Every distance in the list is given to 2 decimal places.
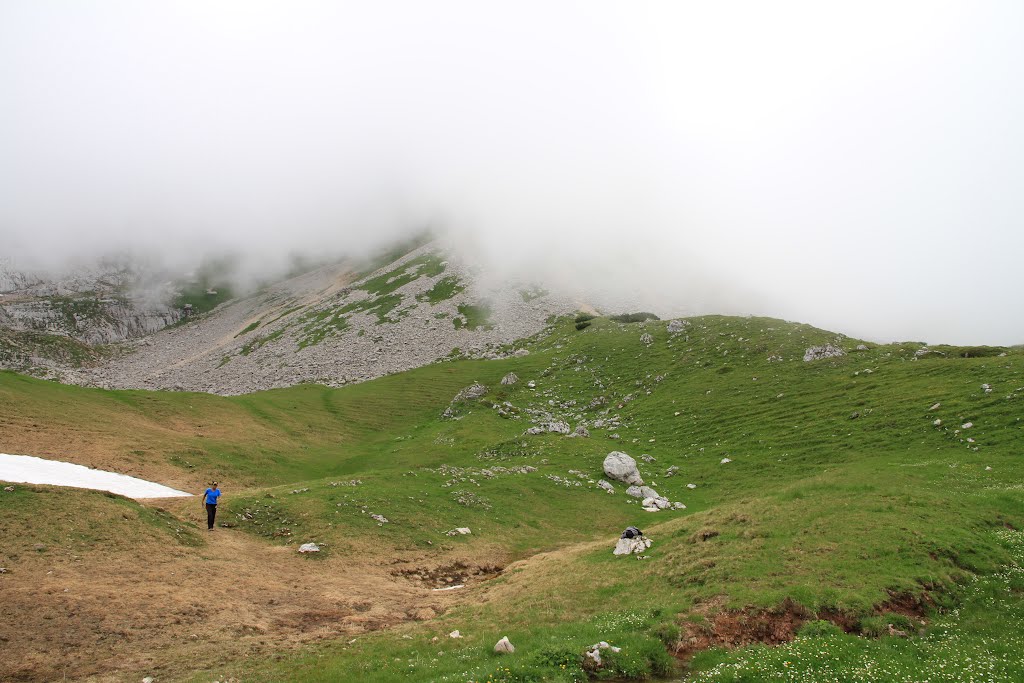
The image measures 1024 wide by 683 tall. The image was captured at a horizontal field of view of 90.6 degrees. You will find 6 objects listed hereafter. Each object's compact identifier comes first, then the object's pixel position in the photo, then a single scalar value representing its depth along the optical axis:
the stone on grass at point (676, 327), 98.25
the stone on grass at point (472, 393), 90.25
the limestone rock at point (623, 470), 53.34
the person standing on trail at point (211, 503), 34.28
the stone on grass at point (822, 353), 72.06
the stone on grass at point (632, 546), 30.41
